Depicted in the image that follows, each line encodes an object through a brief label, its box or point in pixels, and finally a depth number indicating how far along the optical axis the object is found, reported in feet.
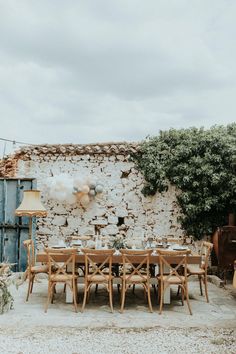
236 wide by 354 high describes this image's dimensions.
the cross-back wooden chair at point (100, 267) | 19.16
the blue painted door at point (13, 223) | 28.63
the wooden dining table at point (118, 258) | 19.42
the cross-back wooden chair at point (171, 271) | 19.04
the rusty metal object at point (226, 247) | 26.00
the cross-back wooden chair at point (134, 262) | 19.12
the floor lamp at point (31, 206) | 26.43
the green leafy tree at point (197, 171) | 29.25
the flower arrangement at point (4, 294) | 18.58
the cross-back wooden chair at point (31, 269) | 21.56
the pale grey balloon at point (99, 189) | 30.45
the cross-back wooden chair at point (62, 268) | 19.35
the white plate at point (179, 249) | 21.33
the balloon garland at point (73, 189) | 30.27
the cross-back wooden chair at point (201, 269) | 21.47
